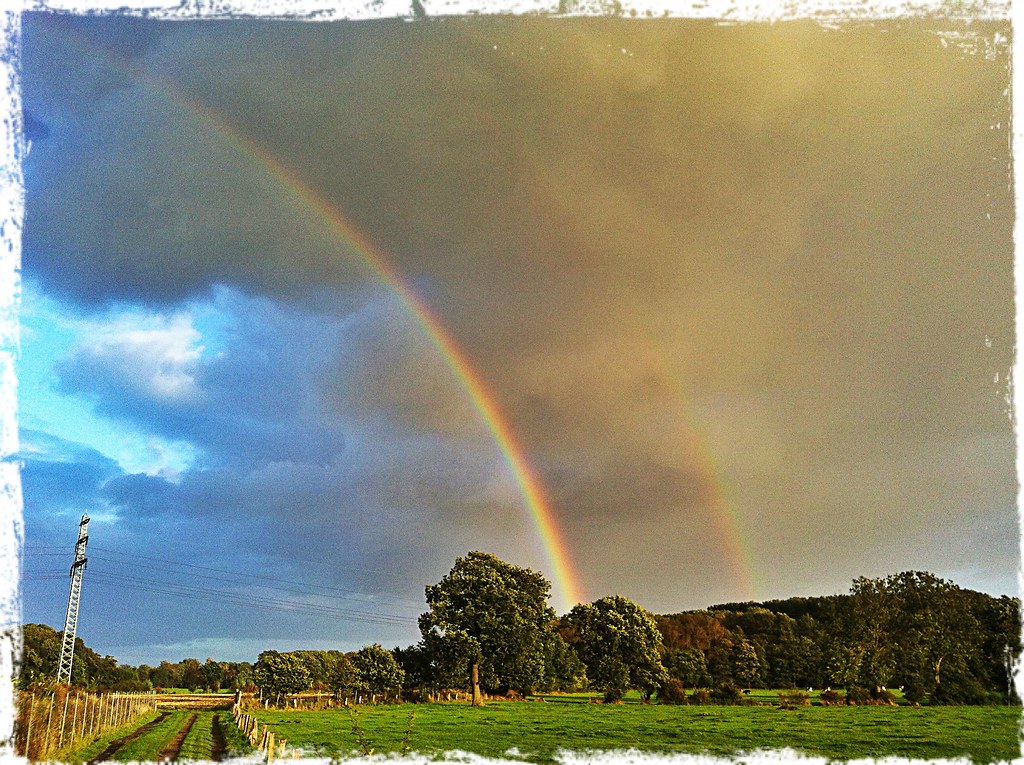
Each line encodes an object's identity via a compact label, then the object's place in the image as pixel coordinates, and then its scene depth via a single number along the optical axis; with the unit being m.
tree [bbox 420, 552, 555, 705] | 84.12
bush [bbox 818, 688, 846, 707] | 72.64
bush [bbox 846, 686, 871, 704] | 73.87
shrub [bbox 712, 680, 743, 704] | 74.50
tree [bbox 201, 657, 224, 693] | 182.62
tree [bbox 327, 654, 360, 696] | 91.26
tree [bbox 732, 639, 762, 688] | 109.38
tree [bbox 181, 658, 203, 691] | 190.12
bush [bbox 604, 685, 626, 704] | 83.06
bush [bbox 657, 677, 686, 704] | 79.75
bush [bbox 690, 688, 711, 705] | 77.00
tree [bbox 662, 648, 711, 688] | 104.06
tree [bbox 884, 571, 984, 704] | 77.81
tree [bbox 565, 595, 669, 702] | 87.38
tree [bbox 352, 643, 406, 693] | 92.88
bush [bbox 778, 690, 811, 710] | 64.89
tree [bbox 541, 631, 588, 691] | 103.56
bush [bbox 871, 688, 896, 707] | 74.58
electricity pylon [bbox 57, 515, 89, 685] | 77.00
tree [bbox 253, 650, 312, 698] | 93.19
